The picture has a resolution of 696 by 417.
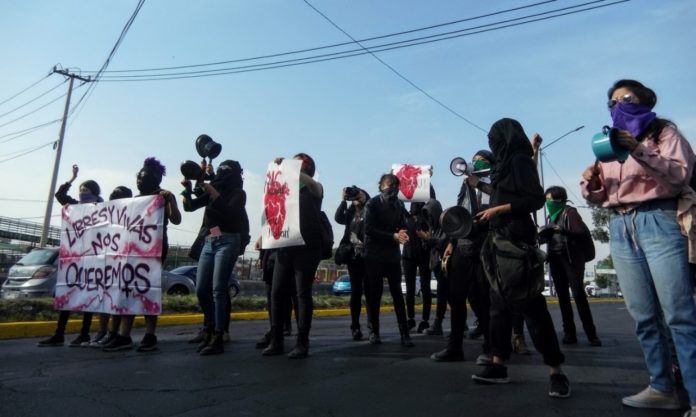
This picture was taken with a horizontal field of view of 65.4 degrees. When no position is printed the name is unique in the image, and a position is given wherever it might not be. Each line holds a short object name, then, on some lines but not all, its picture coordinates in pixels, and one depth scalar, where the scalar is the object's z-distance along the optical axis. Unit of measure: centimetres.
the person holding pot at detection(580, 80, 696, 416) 288
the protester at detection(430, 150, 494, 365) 461
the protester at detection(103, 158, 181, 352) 570
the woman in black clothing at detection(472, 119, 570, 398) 349
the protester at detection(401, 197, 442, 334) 739
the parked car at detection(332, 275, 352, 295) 2741
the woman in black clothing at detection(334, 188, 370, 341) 664
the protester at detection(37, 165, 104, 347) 618
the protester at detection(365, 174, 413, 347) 585
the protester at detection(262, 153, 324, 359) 516
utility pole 2620
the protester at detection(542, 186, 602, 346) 621
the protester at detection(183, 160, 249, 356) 536
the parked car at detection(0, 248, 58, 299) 1094
